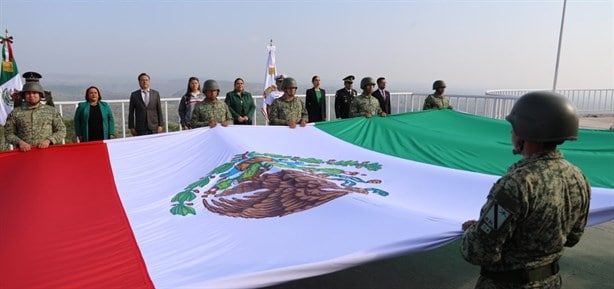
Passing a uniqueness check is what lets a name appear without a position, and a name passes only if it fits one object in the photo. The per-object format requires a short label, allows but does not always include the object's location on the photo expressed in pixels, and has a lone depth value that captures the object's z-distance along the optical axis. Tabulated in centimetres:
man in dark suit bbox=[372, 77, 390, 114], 761
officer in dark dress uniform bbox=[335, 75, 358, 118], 749
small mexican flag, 632
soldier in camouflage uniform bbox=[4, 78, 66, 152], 407
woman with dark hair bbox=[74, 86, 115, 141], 503
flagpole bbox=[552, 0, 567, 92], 1391
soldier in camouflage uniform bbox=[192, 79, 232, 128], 511
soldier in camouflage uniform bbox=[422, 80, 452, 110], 668
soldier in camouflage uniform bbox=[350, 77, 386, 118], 630
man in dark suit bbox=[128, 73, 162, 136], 554
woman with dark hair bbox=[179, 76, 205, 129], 576
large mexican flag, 199
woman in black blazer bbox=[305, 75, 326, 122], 723
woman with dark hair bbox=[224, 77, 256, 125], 614
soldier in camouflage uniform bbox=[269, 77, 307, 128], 543
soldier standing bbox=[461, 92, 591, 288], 148
